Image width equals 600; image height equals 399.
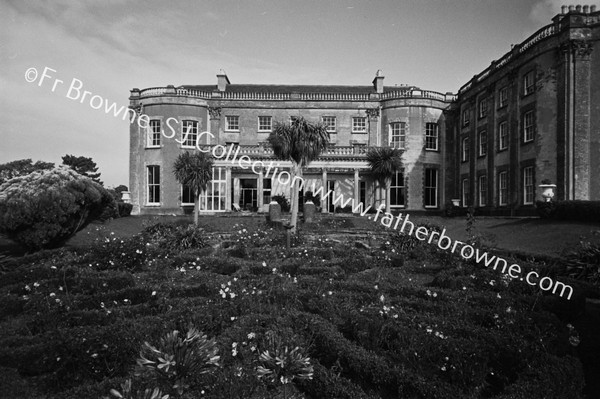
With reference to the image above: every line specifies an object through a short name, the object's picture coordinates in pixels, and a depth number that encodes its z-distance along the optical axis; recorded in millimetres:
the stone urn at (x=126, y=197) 27692
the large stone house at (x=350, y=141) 25297
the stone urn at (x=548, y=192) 17344
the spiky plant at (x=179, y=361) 1595
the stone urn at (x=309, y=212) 19172
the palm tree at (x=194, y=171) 18797
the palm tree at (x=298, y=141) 16094
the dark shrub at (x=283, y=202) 26656
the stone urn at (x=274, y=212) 18953
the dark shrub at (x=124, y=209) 24820
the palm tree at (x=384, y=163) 23062
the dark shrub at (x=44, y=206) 10695
